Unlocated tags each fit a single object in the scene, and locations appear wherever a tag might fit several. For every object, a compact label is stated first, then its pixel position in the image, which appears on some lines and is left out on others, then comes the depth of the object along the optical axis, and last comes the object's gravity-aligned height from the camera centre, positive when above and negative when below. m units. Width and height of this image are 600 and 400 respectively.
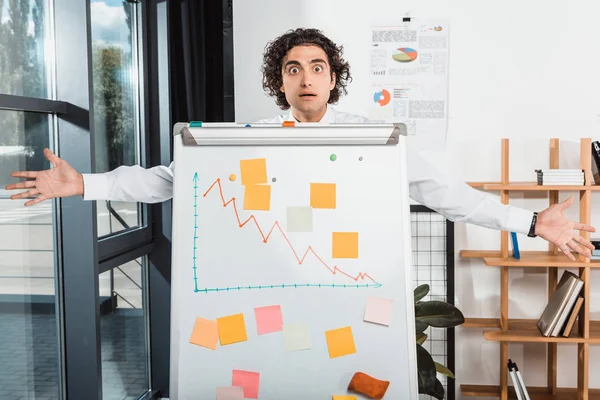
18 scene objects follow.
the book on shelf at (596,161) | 2.96 +0.05
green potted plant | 2.67 -0.62
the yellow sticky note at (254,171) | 1.75 +0.01
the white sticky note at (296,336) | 1.71 -0.43
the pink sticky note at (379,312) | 1.72 -0.37
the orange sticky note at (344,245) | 1.74 -0.19
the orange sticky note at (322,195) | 1.74 -0.06
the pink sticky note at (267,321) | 1.71 -0.39
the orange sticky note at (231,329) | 1.71 -0.41
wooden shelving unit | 2.92 -0.66
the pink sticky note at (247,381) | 1.71 -0.54
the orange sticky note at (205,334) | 1.71 -0.42
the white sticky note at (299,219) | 1.74 -0.12
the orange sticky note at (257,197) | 1.74 -0.06
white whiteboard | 1.71 -0.22
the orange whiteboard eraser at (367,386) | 1.70 -0.56
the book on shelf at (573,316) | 2.89 -0.65
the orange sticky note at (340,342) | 1.71 -0.45
